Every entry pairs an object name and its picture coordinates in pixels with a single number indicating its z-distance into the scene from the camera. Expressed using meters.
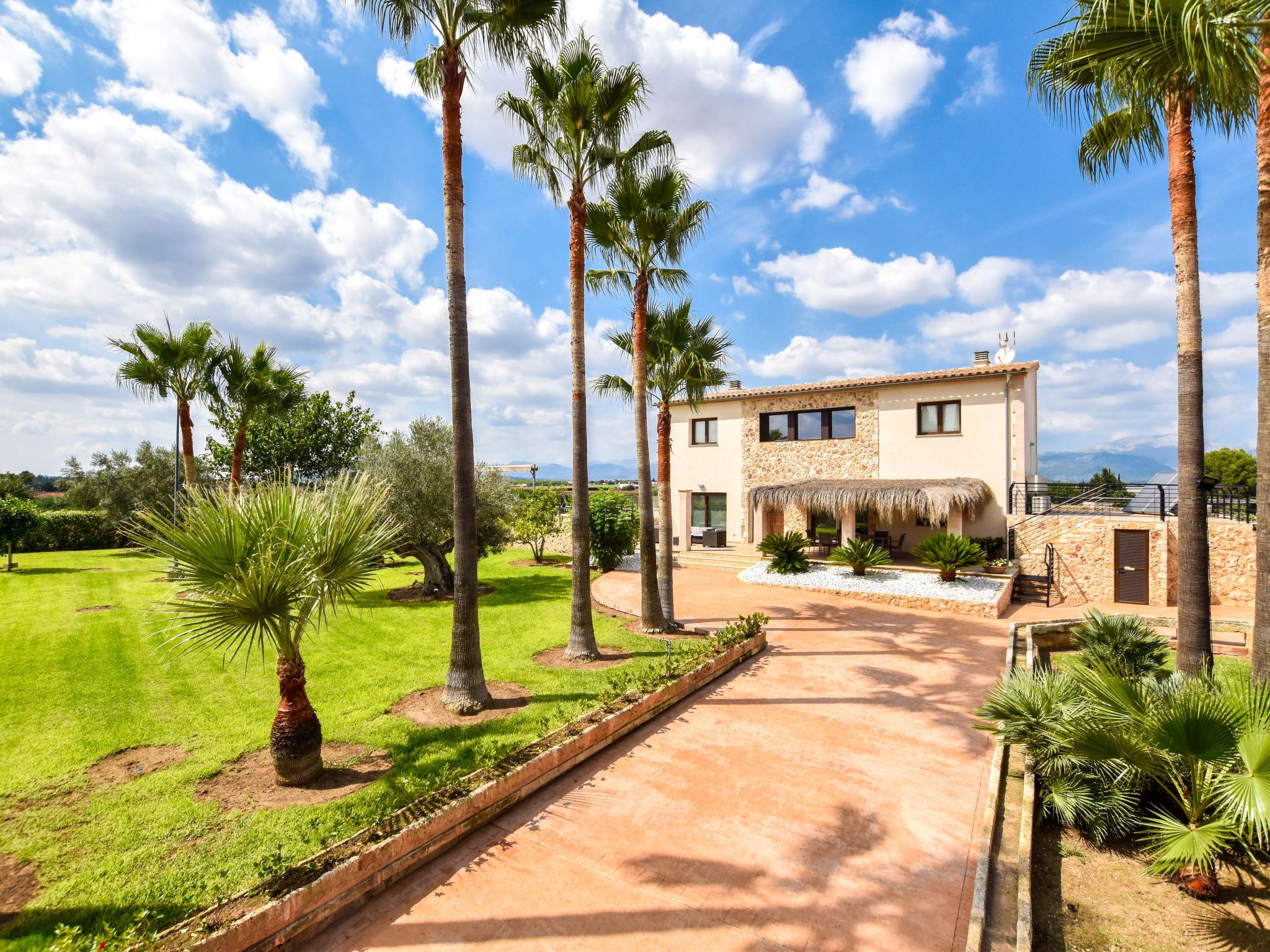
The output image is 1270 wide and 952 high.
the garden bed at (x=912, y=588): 14.38
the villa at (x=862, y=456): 19.22
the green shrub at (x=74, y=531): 27.48
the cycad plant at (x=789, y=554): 18.48
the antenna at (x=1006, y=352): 20.08
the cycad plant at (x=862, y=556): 17.19
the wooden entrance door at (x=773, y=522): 24.42
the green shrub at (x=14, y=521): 19.48
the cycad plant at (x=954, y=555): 16.16
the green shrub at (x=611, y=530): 20.81
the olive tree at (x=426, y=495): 15.50
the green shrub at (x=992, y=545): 18.78
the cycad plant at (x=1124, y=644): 8.45
